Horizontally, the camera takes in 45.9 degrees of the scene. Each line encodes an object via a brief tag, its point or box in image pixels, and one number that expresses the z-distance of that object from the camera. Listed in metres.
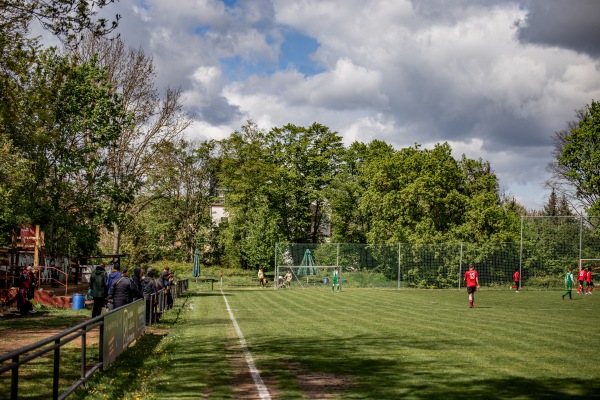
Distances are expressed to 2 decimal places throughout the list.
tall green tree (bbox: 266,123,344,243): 77.12
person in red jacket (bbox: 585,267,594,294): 43.69
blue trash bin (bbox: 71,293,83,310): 30.70
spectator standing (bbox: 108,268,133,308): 18.98
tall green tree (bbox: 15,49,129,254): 38.25
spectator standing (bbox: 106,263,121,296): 23.68
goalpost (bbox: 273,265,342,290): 56.72
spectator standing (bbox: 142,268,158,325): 22.09
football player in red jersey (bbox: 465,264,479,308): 31.00
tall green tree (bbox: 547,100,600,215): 57.62
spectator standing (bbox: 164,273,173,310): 28.82
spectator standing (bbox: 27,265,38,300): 30.03
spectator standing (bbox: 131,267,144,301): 19.06
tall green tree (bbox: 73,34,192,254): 48.17
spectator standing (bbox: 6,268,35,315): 26.60
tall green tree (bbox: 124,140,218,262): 76.31
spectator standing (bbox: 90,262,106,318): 22.36
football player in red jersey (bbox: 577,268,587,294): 43.70
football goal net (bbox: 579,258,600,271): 47.84
